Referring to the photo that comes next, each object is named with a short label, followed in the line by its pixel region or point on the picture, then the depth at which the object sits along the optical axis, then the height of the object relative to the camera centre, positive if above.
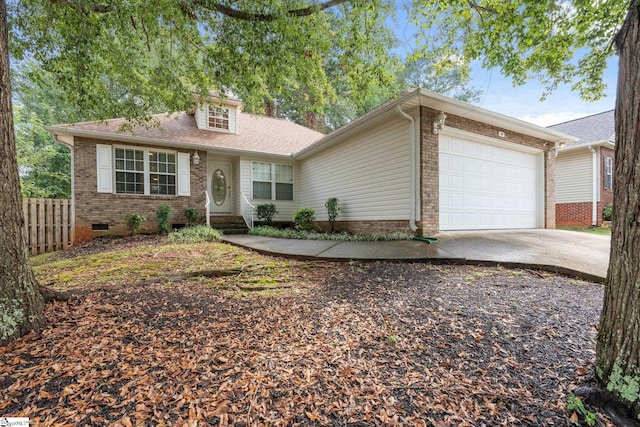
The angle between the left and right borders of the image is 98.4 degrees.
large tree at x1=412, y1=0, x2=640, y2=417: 1.53 +2.49
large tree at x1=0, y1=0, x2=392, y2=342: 4.03 +2.70
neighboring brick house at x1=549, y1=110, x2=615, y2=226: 11.30 +1.52
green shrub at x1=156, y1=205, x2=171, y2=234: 8.87 -0.22
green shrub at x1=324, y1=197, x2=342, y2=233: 8.91 +0.10
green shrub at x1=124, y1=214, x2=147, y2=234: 8.57 -0.31
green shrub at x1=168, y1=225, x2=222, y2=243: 7.62 -0.70
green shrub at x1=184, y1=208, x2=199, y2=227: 9.56 -0.17
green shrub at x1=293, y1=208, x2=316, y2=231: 9.67 -0.21
